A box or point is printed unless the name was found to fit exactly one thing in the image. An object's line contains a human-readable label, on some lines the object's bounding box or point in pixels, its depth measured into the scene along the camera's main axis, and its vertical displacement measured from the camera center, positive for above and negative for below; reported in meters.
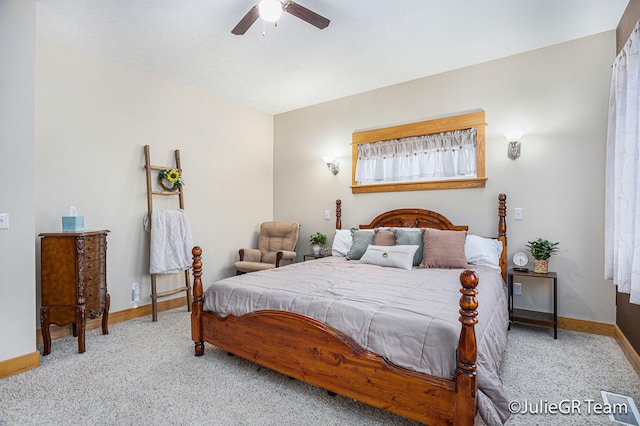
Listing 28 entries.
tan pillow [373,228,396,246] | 3.60 -0.31
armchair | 4.40 -0.55
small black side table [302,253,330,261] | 4.58 -0.66
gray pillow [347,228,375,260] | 3.75 -0.38
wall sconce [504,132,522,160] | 3.39 +0.70
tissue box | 2.88 -0.10
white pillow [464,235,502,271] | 3.22 -0.42
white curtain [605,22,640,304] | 1.98 +0.24
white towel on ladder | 3.64 -0.36
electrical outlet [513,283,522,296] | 3.40 -0.83
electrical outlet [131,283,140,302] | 3.66 -0.92
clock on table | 3.29 -0.52
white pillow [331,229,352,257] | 4.10 -0.42
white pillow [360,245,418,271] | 3.17 -0.47
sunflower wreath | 3.85 +0.39
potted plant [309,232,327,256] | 4.59 -0.45
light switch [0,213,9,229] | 2.32 -0.06
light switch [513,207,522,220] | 3.42 -0.04
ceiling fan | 2.25 +1.42
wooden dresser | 2.71 -0.59
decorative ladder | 3.60 +0.09
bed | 1.51 -0.74
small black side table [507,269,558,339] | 2.97 -1.02
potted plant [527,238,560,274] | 3.13 -0.42
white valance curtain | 3.73 +0.65
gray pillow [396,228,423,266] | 3.36 -0.31
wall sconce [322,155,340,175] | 4.73 +0.69
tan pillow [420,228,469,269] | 3.12 -0.39
